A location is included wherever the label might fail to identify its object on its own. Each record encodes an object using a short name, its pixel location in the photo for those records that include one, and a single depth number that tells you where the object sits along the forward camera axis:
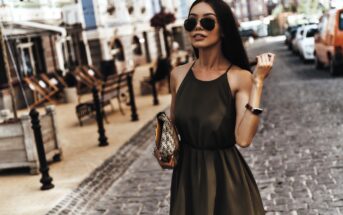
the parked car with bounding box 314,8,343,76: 14.52
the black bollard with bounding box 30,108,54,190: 6.62
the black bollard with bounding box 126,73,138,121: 11.50
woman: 2.72
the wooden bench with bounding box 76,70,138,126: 11.94
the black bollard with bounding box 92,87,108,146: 9.12
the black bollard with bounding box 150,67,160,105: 13.79
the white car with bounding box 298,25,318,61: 21.66
